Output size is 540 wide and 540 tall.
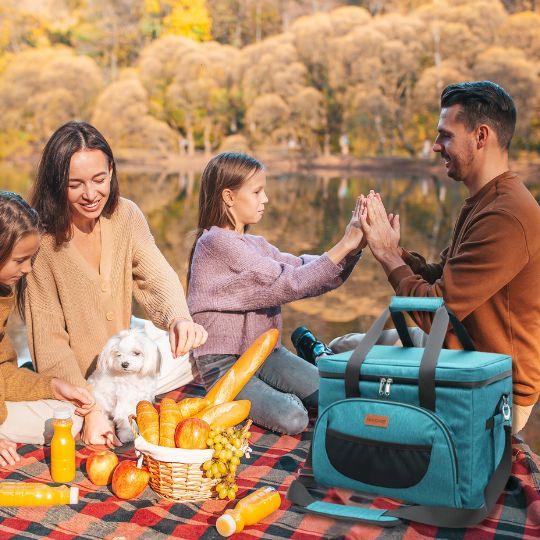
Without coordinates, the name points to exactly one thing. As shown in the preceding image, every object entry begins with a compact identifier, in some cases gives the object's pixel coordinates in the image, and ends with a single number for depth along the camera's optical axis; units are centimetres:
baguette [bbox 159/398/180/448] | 234
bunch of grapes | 225
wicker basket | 223
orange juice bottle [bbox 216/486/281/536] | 212
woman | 297
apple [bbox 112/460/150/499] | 233
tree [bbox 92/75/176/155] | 2522
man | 248
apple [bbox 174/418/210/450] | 228
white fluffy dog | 281
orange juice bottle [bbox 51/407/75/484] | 251
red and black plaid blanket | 213
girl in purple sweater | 313
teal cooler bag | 209
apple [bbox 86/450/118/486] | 247
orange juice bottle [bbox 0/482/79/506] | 230
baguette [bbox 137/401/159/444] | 236
